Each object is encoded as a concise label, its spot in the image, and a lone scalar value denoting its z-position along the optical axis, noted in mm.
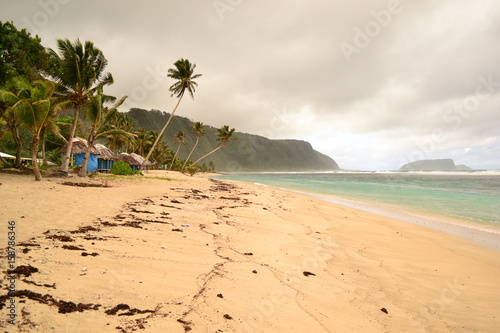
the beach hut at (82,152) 27603
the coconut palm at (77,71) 16500
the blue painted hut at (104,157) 29553
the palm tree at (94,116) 17016
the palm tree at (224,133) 54619
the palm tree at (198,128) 59212
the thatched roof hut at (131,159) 40406
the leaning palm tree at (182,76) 36031
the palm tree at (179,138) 68938
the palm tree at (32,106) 12945
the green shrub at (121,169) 25656
